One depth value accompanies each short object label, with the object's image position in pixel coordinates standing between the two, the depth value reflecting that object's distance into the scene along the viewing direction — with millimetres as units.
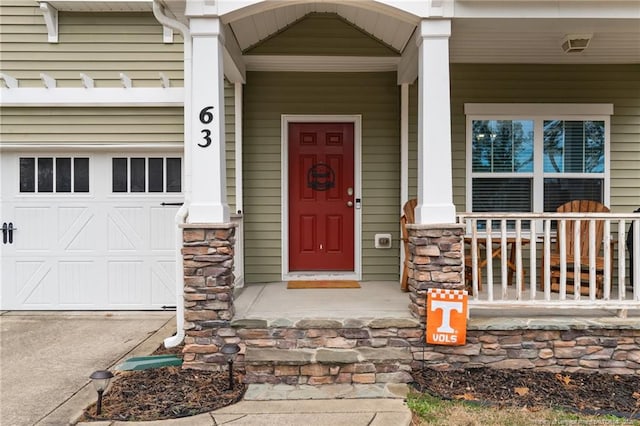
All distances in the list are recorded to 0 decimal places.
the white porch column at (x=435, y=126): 3275
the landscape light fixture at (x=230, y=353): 3005
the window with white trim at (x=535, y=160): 4816
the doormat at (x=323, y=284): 4504
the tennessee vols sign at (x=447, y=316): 3111
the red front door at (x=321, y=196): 4930
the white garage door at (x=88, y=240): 5055
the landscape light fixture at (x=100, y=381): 2611
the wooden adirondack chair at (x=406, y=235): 4211
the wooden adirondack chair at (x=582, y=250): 4059
